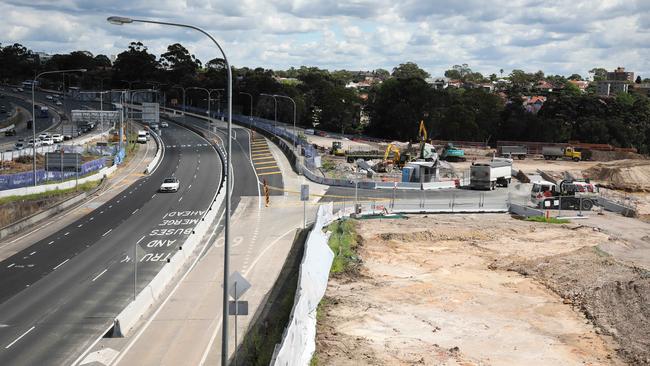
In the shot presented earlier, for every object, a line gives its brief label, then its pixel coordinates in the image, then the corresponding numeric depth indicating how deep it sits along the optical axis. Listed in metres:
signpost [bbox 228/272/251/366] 20.39
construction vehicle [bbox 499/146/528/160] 107.19
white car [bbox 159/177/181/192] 65.12
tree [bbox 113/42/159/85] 198.25
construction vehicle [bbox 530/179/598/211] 62.25
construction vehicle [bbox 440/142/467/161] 100.69
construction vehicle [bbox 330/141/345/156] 102.68
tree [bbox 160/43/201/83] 195.25
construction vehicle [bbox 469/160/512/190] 71.12
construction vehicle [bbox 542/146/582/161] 106.69
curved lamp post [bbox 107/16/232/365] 18.38
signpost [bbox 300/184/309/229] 47.98
